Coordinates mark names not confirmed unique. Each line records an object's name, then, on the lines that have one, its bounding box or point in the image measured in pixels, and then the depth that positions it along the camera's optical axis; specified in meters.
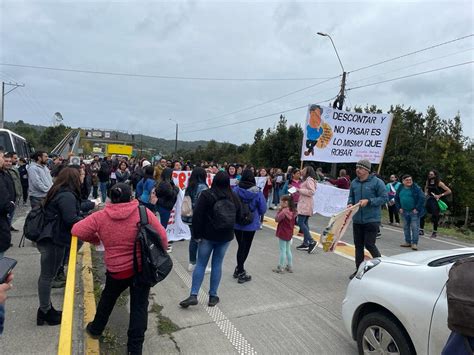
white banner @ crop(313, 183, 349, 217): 12.49
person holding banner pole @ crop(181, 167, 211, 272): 6.43
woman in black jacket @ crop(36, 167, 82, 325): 4.06
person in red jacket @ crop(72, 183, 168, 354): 3.41
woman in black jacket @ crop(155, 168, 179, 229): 7.32
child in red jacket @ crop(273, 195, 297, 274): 6.31
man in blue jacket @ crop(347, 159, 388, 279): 5.86
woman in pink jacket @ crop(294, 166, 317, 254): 7.96
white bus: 17.83
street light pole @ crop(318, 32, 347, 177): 20.16
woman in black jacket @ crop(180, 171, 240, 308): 4.62
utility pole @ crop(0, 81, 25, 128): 43.33
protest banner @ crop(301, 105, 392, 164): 11.61
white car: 2.74
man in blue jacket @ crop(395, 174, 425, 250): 8.70
